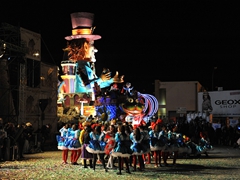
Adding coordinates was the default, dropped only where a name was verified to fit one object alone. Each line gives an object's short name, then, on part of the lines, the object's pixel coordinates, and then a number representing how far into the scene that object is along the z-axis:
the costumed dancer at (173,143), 19.66
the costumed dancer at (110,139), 16.98
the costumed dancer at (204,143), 24.53
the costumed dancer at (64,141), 20.29
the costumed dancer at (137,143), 16.90
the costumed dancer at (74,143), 19.72
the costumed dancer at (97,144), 17.22
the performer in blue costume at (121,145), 16.09
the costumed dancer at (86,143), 18.09
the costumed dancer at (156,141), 18.91
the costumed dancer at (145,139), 17.28
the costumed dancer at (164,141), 19.11
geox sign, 46.44
